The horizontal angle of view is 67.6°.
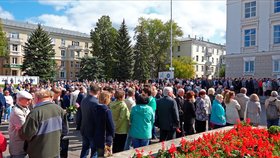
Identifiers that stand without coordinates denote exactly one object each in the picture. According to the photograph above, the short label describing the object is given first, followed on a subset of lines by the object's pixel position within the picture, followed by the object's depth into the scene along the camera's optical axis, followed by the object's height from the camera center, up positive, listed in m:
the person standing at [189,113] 6.27 -1.07
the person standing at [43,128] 3.17 -0.81
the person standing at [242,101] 7.17 -0.80
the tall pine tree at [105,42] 41.77 +7.40
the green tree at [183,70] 52.98 +1.94
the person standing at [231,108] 6.73 -0.97
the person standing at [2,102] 9.08 -1.15
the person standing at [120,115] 5.04 -0.92
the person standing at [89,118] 4.40 -0.88
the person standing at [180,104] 6.46 -0.85
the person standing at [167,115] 5.49 -1.01
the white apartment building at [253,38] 24.36 +4.89
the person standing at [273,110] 7.68 -1.17
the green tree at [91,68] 39.61 +1.66
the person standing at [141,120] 4.92 -1.01
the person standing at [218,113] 6.58 -1.11
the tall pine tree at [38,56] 35.57 +3.50
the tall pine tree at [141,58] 40.15 +3.70
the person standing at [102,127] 4.26 -1.03
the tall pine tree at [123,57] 37.75 +3.66
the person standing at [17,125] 3.36 -0.78
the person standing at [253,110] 6.88 -1.06
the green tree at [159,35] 50.25 +10.30
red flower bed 3.54 -1.27
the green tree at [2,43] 39.65 +6.44
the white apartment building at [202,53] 62.56 +7.60
